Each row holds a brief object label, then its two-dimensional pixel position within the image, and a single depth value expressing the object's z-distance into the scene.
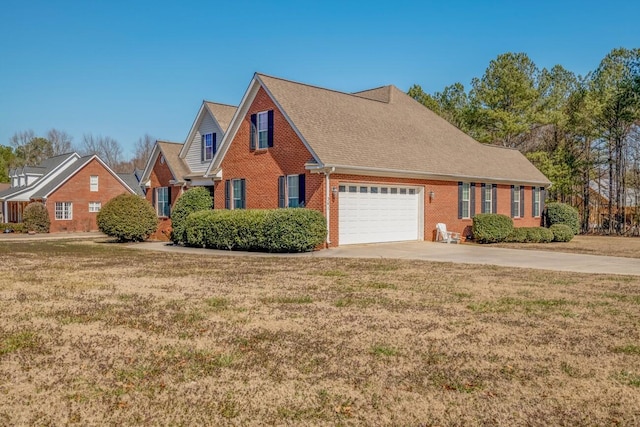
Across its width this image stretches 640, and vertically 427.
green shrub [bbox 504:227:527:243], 23.92
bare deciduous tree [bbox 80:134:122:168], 82.19
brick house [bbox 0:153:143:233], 39.62
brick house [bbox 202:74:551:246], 19.48
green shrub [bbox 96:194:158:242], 24.02
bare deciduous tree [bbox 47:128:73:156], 78.81
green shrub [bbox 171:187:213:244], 22.17
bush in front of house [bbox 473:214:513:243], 23.00
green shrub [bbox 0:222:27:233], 38.59
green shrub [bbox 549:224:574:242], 25.00
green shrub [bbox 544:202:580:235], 28.34
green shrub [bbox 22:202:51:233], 37.91
